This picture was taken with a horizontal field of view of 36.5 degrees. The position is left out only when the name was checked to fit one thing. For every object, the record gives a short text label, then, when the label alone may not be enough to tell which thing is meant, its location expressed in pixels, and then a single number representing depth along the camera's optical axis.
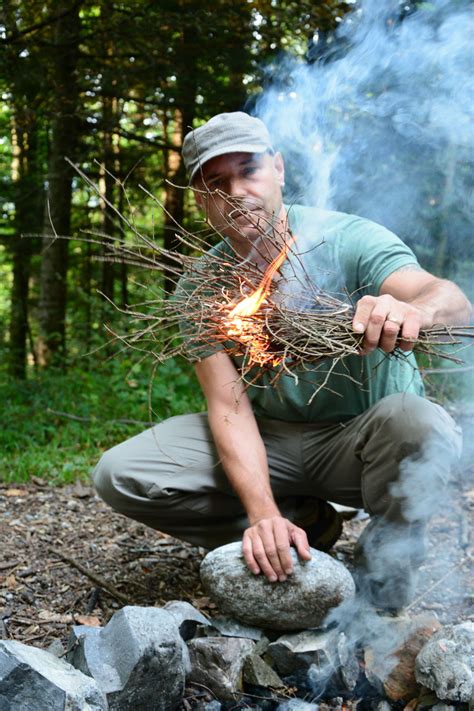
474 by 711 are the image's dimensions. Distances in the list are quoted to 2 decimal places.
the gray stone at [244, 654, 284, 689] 2.52
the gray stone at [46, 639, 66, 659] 2.62
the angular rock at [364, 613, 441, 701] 2.45
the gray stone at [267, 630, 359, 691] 2.54
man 2.86
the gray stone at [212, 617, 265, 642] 2.76
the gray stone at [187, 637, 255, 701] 2.49
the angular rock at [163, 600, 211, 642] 2.74
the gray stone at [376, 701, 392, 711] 2.42
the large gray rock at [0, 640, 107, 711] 2.00
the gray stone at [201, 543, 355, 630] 2.70
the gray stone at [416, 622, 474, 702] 2.22
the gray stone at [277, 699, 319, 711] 2.42
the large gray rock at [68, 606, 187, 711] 2.27
